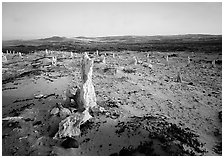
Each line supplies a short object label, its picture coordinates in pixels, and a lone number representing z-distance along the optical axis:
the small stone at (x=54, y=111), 13.40
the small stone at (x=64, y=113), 12.92
